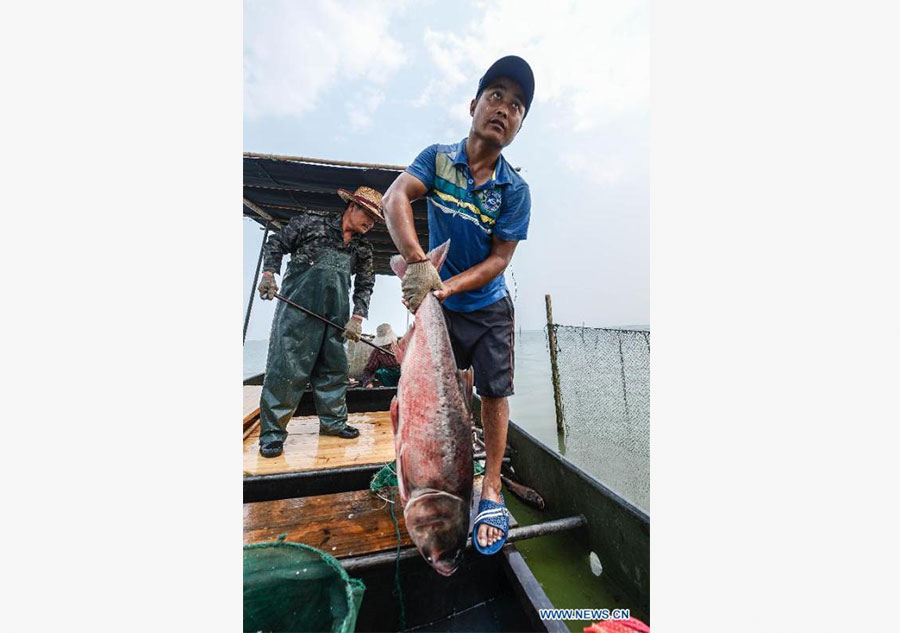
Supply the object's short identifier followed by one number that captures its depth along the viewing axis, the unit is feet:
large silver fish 5.53
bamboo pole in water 27.30
